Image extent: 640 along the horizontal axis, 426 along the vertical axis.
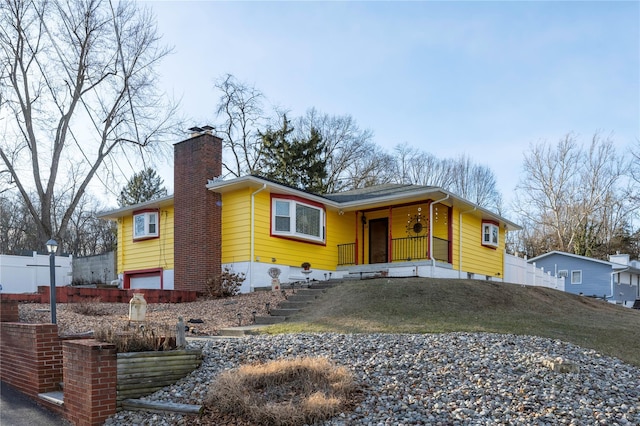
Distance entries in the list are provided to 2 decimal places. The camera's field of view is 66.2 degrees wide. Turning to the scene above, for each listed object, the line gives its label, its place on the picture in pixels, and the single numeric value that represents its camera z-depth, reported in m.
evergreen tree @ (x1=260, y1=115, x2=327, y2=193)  30.28
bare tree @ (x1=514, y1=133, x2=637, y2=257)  34.88
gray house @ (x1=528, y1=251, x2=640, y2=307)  28.98
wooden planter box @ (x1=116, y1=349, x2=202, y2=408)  4.81
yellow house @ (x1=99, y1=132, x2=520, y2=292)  13.66
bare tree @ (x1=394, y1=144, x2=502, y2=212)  37.53
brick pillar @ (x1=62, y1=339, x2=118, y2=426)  4.62
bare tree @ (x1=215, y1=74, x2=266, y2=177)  30.31
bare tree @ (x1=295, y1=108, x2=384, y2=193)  33.41
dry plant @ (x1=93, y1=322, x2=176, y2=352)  5.07
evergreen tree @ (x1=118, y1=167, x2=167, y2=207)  35.00
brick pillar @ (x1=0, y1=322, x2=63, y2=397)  5.61
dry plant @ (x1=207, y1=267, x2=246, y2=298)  13.22
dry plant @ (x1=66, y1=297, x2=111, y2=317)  9.48
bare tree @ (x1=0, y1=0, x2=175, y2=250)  17.67
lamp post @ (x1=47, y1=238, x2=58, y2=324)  7.10
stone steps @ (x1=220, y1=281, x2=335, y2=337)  8.23
